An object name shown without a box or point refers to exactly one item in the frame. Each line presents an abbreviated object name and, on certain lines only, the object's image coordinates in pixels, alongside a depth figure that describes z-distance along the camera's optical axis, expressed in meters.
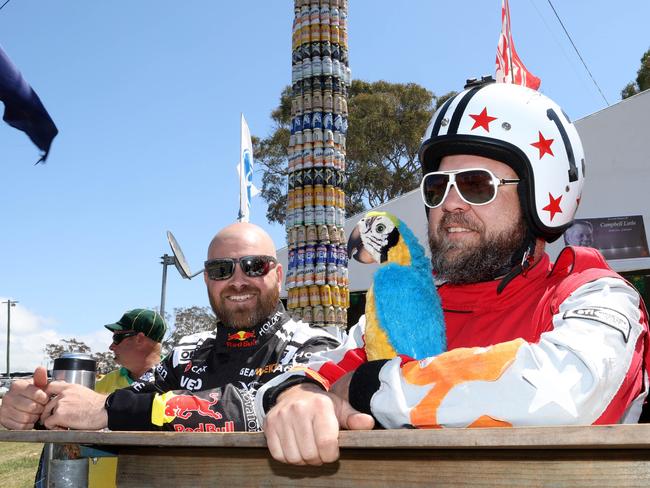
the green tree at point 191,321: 33.25
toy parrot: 1.75
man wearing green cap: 4.87
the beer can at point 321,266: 7.44
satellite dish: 12.66
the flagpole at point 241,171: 7.60
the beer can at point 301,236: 7.61
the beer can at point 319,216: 7.54
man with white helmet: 1.18
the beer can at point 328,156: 7.63
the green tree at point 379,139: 23.34
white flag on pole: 7.67
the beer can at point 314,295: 7.40
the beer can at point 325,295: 7.39
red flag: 4.90
